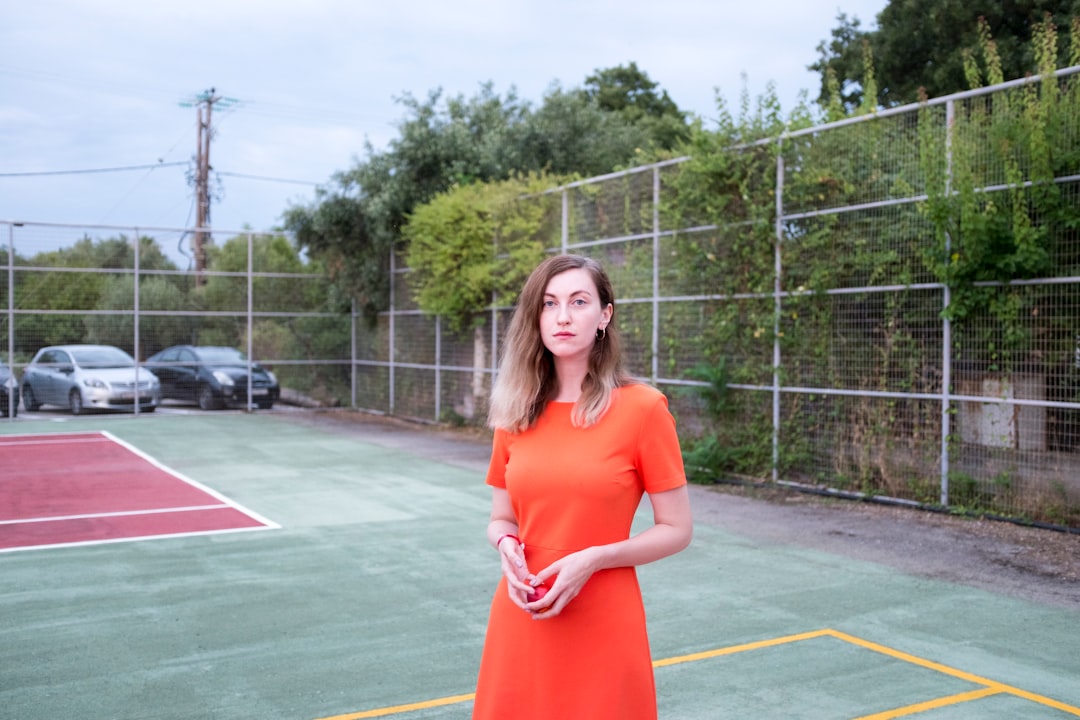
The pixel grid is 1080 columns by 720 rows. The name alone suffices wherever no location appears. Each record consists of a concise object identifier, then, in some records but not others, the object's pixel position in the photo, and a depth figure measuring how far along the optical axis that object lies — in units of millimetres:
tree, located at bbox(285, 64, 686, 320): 19250
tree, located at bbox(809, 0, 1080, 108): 21375
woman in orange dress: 2404
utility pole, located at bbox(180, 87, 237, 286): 36375
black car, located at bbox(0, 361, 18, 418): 19484
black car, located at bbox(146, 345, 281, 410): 21109
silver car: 19859
